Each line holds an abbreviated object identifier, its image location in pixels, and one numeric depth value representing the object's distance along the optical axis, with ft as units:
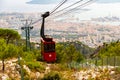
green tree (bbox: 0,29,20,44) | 181.74
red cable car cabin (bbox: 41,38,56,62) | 97.50
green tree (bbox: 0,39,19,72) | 97.44
